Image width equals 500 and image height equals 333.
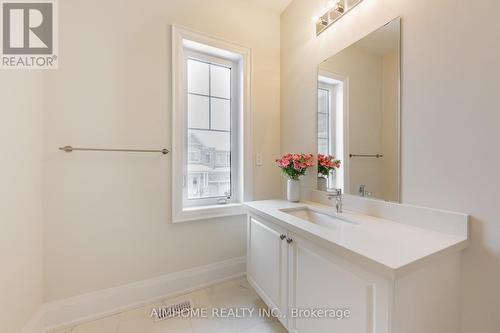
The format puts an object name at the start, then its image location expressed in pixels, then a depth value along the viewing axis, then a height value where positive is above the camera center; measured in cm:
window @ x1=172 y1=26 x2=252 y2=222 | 174 +34
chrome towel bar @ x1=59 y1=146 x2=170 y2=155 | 138 +12
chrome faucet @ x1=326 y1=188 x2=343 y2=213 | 142 -21
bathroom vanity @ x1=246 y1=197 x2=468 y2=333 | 74 -43
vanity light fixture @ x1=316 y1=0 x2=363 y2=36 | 143 +110
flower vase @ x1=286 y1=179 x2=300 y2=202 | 180 -20
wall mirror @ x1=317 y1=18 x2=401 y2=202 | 121 +35
